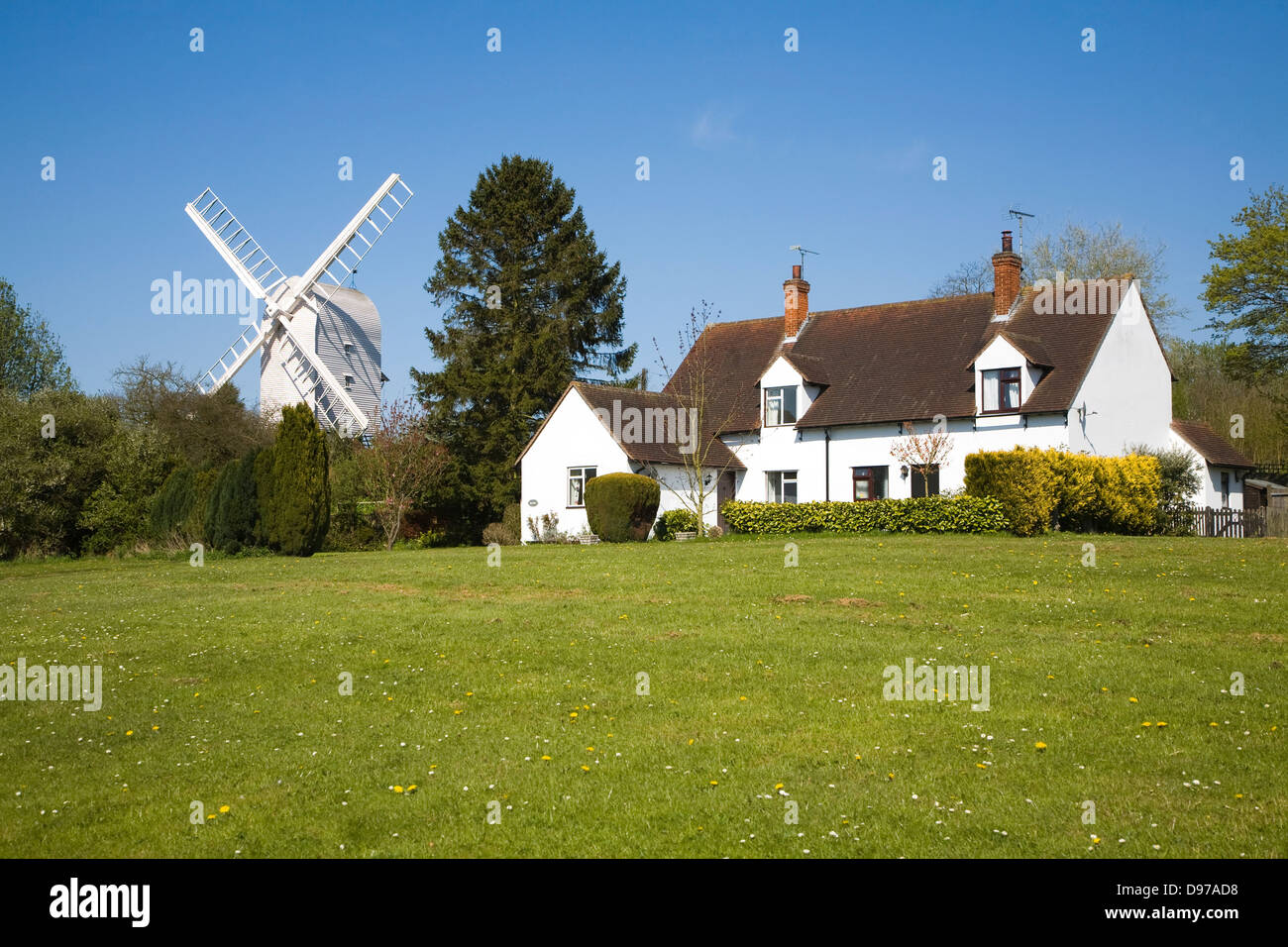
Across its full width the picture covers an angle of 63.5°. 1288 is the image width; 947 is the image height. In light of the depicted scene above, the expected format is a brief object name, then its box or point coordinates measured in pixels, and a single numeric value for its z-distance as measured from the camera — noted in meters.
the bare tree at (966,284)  61.00
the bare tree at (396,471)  37.97
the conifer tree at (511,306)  47.47
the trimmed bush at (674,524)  34.53
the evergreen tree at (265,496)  29.88
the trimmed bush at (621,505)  32.38
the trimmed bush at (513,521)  41.47
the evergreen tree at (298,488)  29.55
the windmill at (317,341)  48.72
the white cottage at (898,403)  34.22
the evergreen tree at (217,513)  30.12
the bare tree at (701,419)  35.52
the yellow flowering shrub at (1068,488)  27.59
